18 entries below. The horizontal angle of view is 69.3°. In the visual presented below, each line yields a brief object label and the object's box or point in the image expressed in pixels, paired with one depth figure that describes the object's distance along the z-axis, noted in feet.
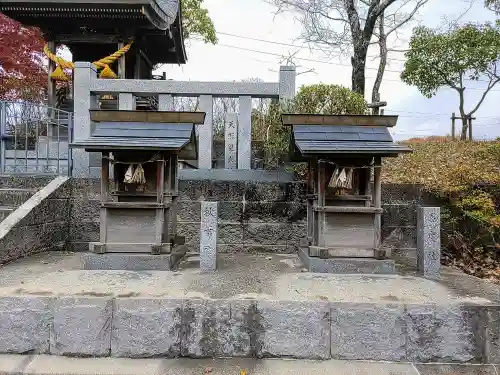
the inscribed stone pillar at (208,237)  14.12
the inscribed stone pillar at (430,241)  13.85
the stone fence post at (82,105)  19.63
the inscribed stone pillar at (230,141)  19.84
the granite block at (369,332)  10.57
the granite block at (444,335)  10.56
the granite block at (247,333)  10.62
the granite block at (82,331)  10.62
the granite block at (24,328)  10.65
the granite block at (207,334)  10.63
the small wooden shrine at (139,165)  13.97
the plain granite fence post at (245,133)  19.84
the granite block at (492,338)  10.53
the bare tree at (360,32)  35.09
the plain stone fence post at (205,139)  19.74
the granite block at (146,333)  10.63
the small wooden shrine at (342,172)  13.82
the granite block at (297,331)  10.62
